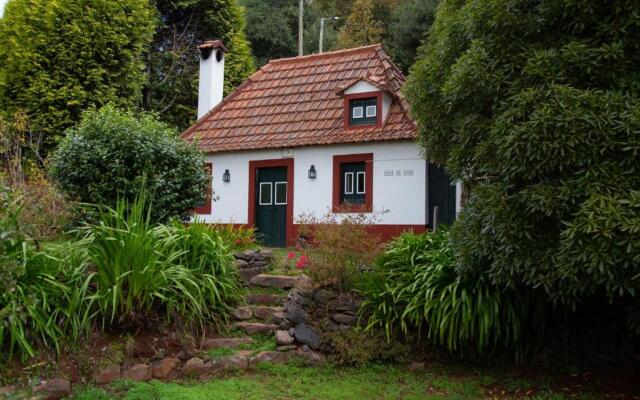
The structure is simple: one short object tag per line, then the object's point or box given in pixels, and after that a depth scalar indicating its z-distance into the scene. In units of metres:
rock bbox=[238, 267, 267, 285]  8.42
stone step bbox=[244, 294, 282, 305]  7.94
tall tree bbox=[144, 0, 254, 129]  22.00
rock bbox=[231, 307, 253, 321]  7.55
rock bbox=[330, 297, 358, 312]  7.15
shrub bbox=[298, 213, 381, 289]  7.33
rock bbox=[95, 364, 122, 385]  5.89
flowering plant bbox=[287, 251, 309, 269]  8.85
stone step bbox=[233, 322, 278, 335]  7.32
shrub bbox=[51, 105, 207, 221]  9.09
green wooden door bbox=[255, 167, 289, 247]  14.42
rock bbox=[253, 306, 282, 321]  7.61
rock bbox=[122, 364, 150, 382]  6.05
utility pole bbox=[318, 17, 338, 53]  25.70
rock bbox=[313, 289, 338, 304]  7.23
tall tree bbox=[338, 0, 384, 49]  27.67
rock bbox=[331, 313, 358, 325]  7.07
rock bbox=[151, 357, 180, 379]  6.22
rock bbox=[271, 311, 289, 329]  7.24
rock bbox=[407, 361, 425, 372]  6.63
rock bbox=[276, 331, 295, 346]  6.98
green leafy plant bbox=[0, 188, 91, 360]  5.73
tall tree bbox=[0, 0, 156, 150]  15.71
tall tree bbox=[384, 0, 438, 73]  22.89
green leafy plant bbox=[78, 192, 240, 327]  6.39
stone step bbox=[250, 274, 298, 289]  8.29
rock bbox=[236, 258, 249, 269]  8.53
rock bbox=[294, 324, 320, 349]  6.92
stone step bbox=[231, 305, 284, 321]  7.55
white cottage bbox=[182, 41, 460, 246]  12.80
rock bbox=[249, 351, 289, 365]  6.68
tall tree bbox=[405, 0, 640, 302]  4.66
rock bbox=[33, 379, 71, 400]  5.54
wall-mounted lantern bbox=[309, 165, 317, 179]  13.77
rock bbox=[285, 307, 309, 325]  7.13
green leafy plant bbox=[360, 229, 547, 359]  6.32
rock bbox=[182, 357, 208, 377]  6.36
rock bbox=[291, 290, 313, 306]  7.23
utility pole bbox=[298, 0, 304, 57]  25.44
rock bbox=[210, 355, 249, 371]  6.46
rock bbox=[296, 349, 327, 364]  6.78
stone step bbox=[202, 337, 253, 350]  6.86
